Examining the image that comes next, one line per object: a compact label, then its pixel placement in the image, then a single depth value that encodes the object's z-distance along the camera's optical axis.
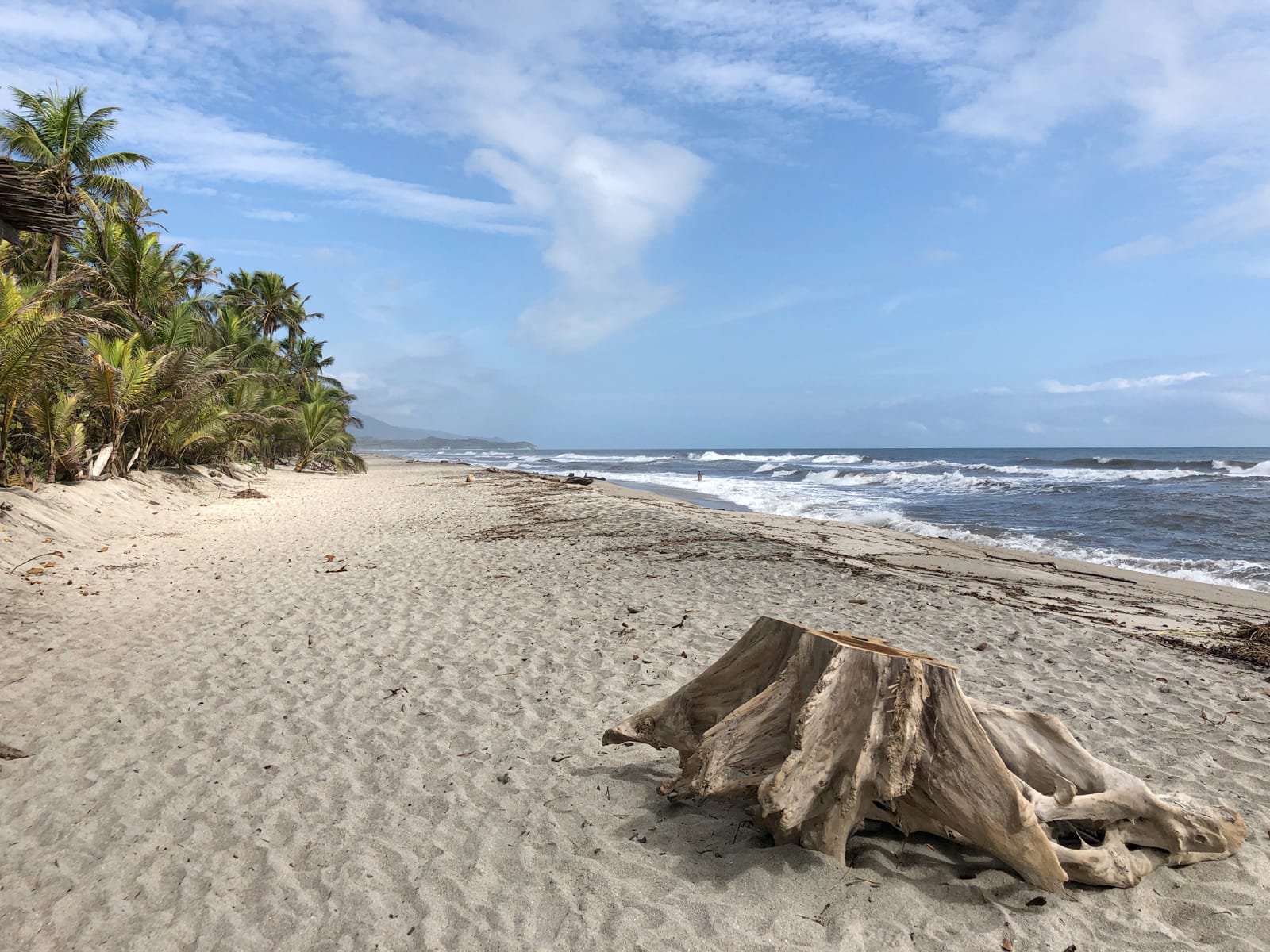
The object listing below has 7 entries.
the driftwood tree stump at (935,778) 2.54
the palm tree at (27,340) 8.16
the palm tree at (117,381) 11.73
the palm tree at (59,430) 10.23
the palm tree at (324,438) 26.33
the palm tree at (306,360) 40.06
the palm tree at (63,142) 18.77
